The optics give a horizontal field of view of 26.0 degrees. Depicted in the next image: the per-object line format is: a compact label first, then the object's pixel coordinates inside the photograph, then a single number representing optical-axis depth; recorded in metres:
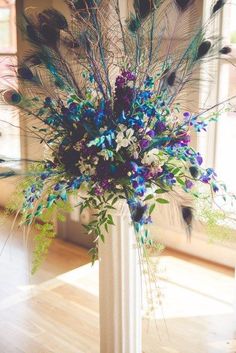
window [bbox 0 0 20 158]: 4.08
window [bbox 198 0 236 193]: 3.10
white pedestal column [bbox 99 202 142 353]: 1.65
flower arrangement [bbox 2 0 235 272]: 1.40
